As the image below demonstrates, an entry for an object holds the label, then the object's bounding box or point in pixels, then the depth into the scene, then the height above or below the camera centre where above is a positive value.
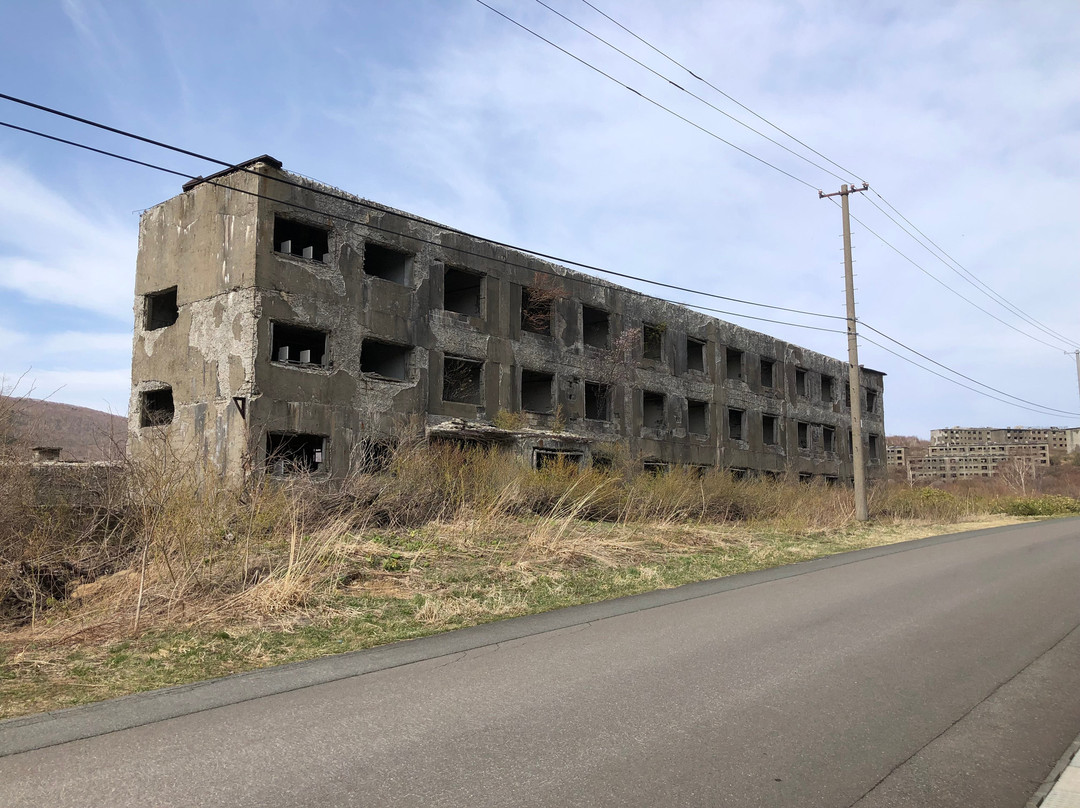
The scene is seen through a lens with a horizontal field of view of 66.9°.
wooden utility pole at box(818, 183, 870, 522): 24.95 +3.26
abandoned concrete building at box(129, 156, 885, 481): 22.47 +4.78
